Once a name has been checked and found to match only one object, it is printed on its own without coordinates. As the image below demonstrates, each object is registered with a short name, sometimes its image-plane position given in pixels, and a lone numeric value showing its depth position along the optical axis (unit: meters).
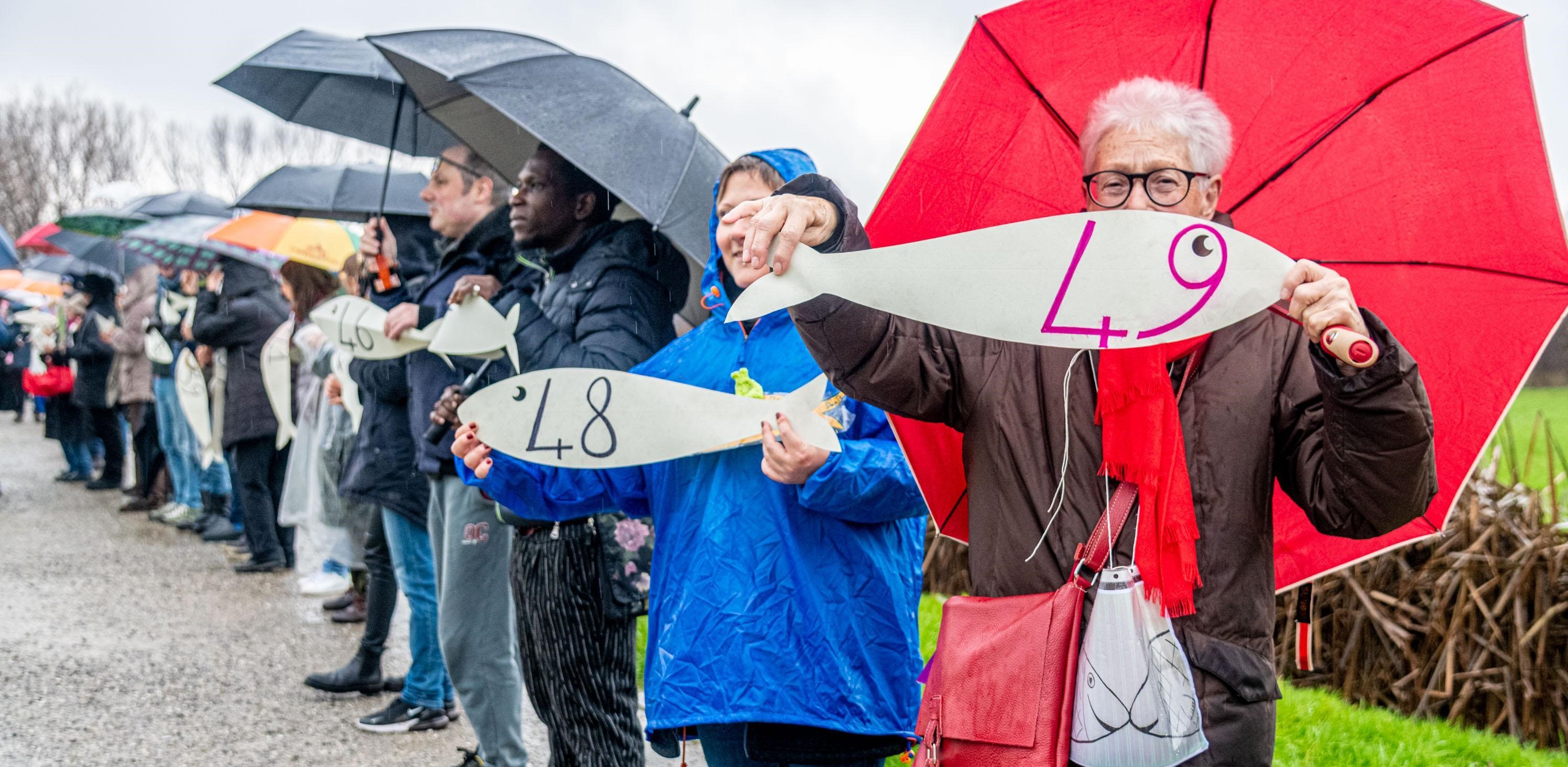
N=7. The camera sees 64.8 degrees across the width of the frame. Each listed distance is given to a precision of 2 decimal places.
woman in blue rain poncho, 2.44
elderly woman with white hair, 1.71
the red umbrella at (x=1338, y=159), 2.00
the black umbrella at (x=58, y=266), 13.84
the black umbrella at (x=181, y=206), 9.85
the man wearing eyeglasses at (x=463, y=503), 3.81
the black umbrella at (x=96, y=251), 11.90
